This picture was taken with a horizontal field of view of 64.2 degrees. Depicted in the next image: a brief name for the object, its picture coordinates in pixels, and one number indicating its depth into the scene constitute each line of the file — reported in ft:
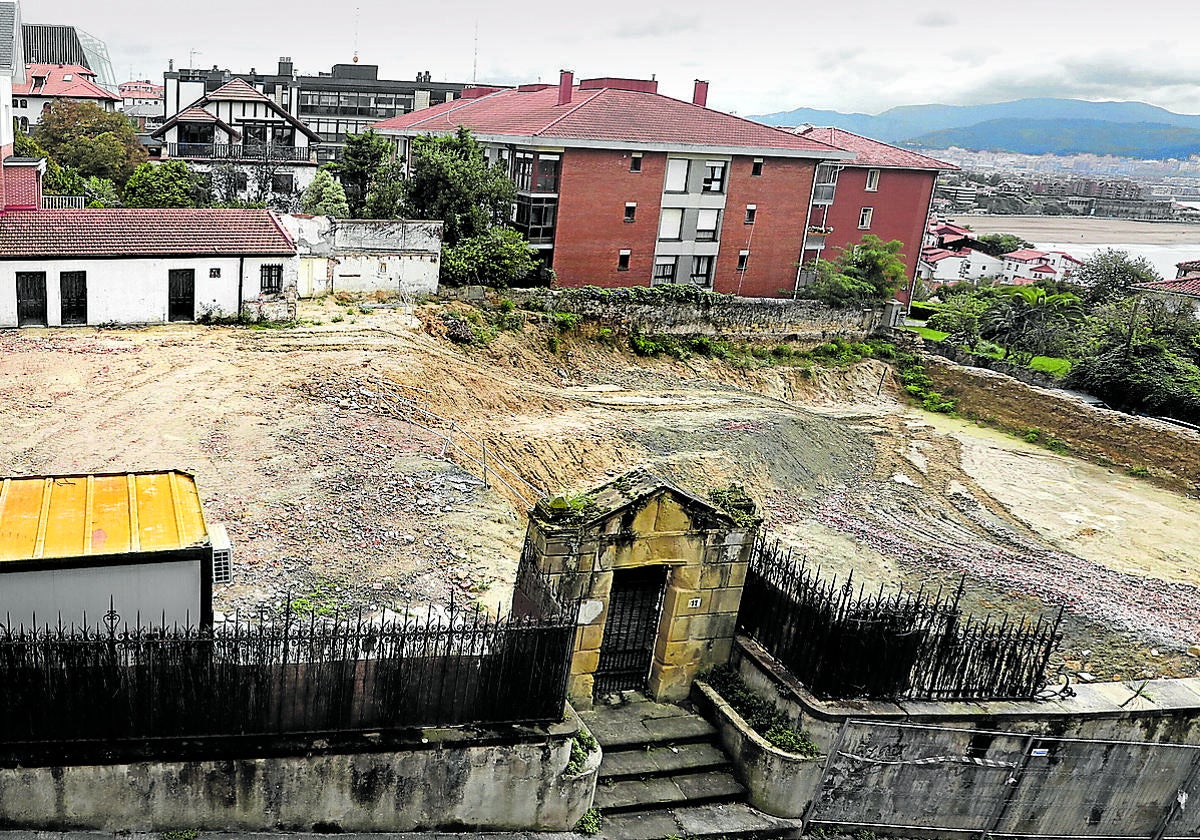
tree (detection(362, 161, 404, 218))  124.88
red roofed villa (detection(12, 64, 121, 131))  230.27
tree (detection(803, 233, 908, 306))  138.92
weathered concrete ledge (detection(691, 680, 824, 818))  32.73
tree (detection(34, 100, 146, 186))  169.27
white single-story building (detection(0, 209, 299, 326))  86.58
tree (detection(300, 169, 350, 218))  145.18
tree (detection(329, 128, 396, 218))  160.15
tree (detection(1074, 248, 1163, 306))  181.68
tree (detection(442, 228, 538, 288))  114.21
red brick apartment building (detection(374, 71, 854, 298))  130.00
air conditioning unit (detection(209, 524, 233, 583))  34.73
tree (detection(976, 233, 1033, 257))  305.12
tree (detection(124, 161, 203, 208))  138.10
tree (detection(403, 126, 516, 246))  119.75
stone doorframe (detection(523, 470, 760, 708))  32.01
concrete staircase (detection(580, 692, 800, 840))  31.60
